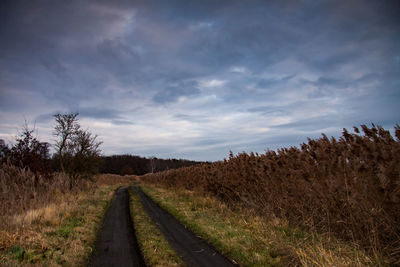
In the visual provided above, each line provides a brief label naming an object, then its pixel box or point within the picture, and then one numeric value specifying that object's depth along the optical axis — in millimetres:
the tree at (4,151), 10470
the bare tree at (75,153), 21312
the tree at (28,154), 10914
